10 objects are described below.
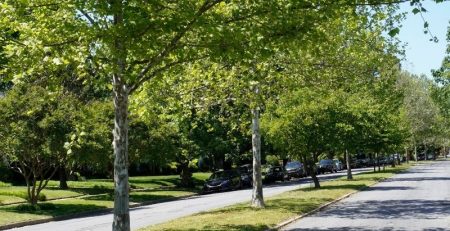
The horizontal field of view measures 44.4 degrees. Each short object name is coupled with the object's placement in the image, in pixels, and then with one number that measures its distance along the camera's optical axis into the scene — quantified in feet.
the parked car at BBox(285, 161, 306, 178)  163.86
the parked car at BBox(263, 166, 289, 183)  143.12
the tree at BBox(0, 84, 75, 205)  76.21
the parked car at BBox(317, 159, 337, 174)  194.87
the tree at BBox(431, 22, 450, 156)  145.28
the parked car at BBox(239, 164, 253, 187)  128.77
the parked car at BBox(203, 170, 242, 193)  118.62
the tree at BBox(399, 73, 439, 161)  239.30
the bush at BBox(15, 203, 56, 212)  76.75
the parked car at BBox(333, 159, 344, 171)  213.42
